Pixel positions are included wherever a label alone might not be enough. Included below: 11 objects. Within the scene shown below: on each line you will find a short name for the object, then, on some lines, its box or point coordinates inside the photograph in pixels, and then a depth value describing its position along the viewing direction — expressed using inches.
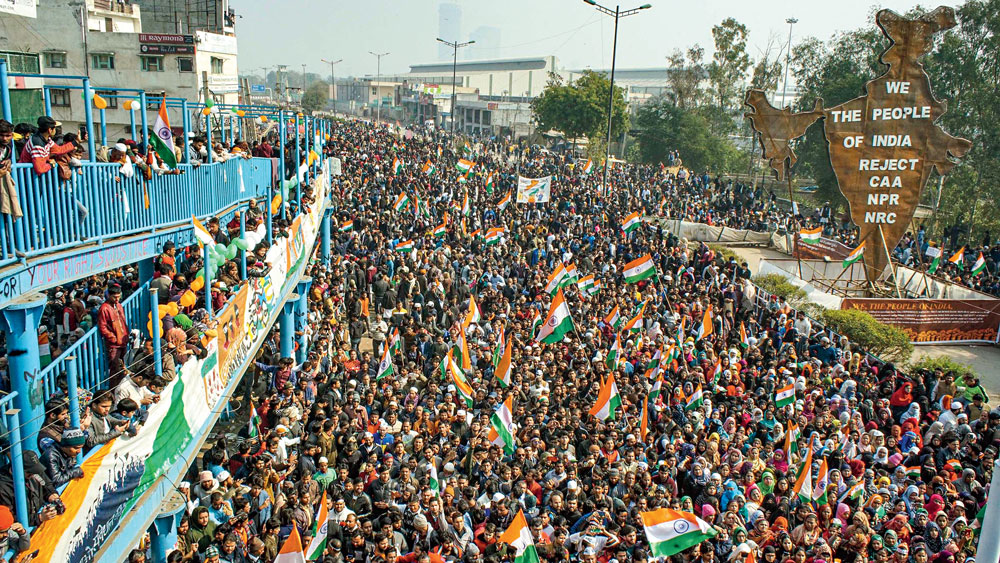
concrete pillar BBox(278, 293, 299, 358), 517.8
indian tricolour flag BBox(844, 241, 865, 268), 824.9
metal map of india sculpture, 793.6
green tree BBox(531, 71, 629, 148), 2176.4
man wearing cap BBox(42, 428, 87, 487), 223.0
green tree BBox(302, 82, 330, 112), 4741.6
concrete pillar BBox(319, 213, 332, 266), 800.9
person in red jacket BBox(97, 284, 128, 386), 296.0
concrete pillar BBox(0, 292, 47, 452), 246.5
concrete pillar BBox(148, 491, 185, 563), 274.8
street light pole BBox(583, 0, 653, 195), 1205.1
